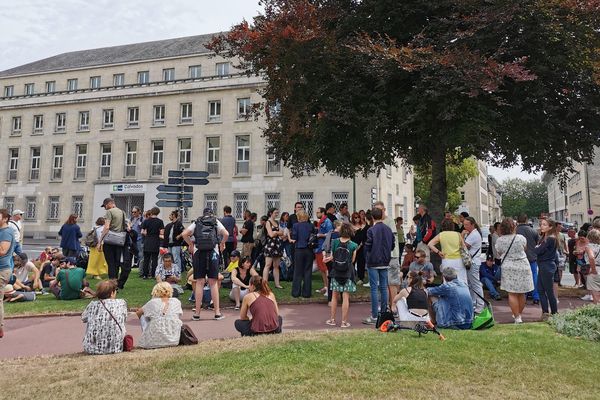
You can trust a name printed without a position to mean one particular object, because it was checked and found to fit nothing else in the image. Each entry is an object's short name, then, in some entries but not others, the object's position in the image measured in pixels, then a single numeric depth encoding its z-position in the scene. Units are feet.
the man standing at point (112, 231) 35.12
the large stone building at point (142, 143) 125.39
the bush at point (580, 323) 22.27
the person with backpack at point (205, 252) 27.84
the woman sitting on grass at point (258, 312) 21.89
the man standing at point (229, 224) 39.73
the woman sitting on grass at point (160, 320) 20.76
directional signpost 36.88
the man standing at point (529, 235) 29.81
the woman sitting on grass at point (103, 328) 19.94
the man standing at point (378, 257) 26.61
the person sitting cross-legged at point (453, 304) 24.03
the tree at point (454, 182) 160.86
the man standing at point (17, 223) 32.68
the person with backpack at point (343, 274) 26.14
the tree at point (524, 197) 404.98
